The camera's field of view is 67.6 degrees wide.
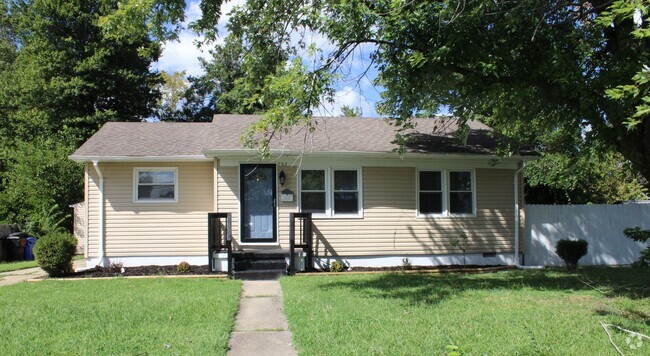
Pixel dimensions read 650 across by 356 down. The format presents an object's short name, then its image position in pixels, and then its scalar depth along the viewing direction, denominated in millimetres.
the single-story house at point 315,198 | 11984
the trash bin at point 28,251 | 16672
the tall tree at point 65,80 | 22766
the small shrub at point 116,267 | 11819
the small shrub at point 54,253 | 10914
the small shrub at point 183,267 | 11625
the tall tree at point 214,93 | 28375
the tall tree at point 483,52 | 7844
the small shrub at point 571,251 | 11789
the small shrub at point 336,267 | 11797
